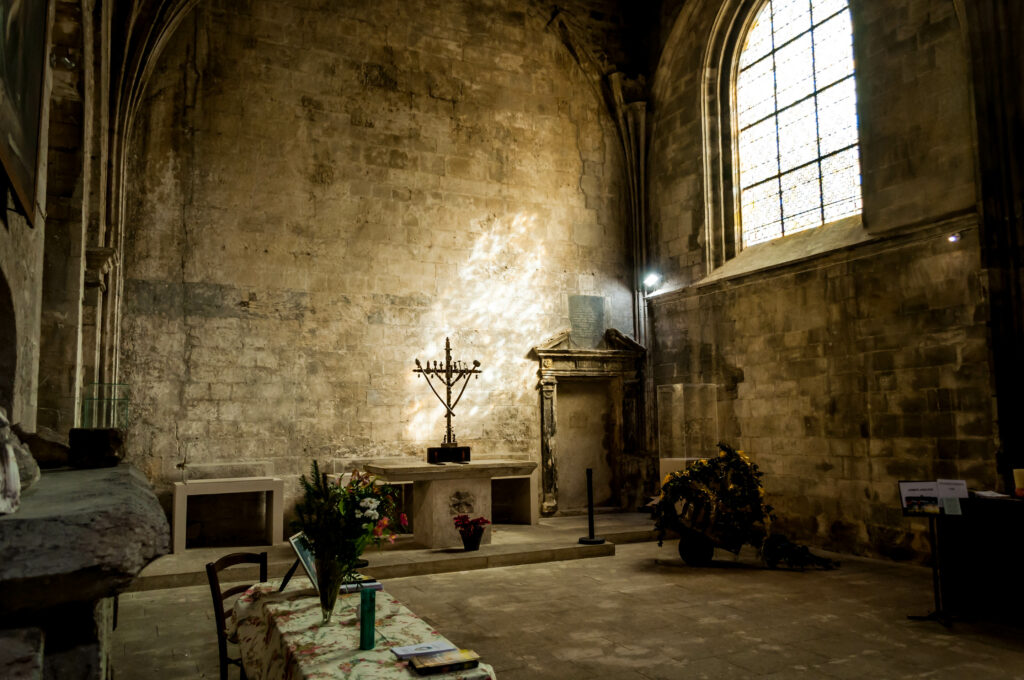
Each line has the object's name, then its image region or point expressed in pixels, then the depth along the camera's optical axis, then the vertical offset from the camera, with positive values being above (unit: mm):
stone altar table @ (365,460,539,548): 7789 -848
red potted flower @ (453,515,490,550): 7645 -1212
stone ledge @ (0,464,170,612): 1577 -291
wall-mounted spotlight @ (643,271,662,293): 11352 +1984
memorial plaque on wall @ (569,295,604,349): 11219 +1391
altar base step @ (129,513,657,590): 6809 -1446
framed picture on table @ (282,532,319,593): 3484 -662
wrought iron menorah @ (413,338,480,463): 8328 -378
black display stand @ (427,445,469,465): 8312 -464
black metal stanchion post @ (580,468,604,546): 8086 -1269
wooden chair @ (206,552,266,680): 3566 -928
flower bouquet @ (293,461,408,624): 3223 -496
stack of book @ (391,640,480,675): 2504 -857
